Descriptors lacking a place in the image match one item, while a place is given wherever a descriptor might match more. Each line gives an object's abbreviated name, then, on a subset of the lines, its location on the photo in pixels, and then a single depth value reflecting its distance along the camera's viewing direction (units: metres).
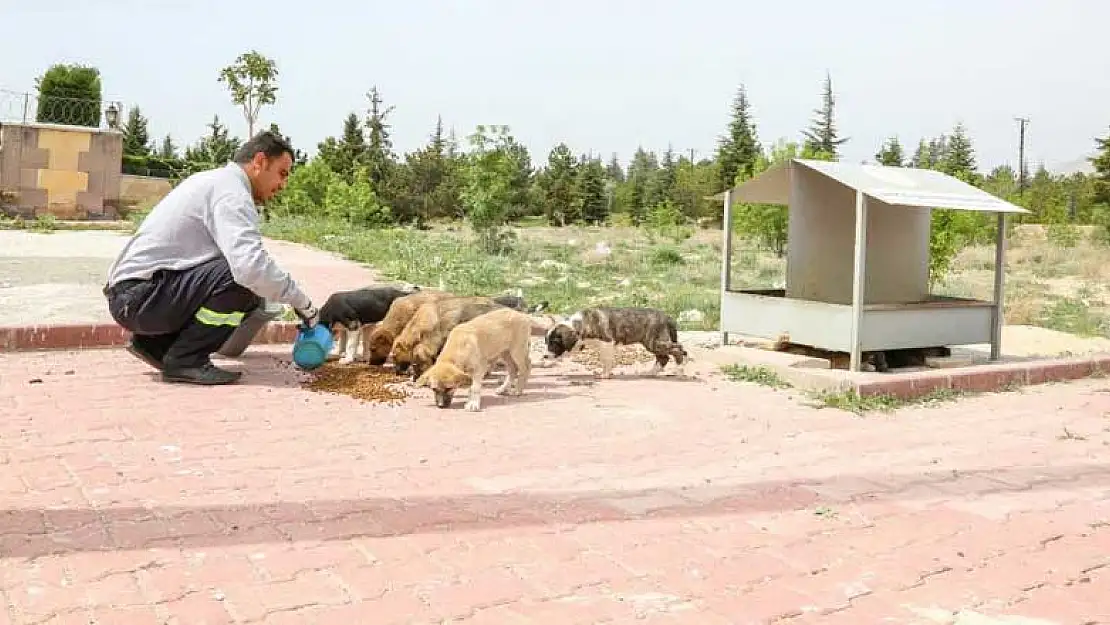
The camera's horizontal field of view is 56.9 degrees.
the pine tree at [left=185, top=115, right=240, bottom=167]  44.04
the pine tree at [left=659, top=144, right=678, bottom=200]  58.06
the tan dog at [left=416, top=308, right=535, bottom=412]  6.68
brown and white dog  8.56
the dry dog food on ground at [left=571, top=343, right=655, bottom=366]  9.57
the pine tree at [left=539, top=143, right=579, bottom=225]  52.78
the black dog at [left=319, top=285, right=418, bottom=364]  8.44
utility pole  64.06
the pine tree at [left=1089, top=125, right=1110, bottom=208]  45.44
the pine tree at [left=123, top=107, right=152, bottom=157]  57.57
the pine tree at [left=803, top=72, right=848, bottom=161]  51.00
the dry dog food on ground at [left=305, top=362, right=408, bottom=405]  6.96
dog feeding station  9.25
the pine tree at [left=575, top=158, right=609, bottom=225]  54.00
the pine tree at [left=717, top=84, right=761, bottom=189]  51.34
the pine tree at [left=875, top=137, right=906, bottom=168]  47.59
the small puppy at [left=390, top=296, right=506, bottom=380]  7.51
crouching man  7.00
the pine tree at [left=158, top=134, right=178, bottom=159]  69.36
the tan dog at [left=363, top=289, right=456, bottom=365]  8.08
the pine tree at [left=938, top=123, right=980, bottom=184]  48.74
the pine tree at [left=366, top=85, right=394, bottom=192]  48.28
